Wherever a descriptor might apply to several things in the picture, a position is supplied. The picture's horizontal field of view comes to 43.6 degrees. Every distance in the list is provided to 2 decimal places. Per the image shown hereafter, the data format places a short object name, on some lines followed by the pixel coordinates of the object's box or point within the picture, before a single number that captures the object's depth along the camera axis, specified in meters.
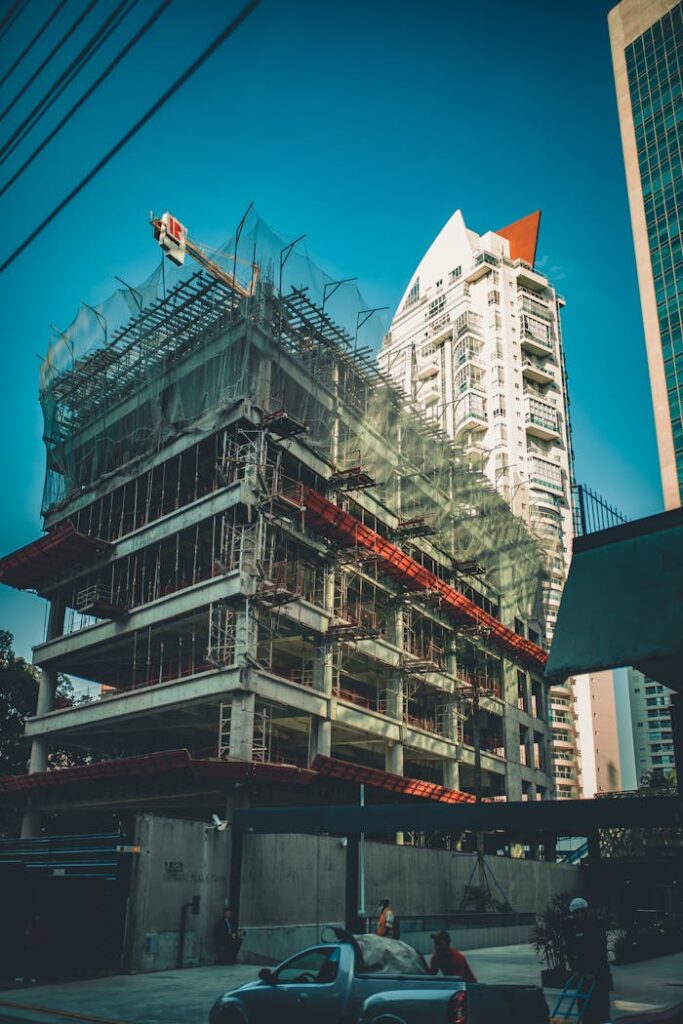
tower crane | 64.06
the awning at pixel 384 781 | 41.50
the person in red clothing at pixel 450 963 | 12.04
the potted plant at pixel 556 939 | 17.92
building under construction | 42.56
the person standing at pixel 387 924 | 18.95
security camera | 24.38
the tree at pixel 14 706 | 56.88
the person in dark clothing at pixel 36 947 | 20.06
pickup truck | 9.66
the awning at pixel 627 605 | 10.26
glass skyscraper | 77.62
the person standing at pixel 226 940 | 23.08
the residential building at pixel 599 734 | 118.56
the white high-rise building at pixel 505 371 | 109.88
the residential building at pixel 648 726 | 166.50
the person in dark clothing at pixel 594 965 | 11.15
